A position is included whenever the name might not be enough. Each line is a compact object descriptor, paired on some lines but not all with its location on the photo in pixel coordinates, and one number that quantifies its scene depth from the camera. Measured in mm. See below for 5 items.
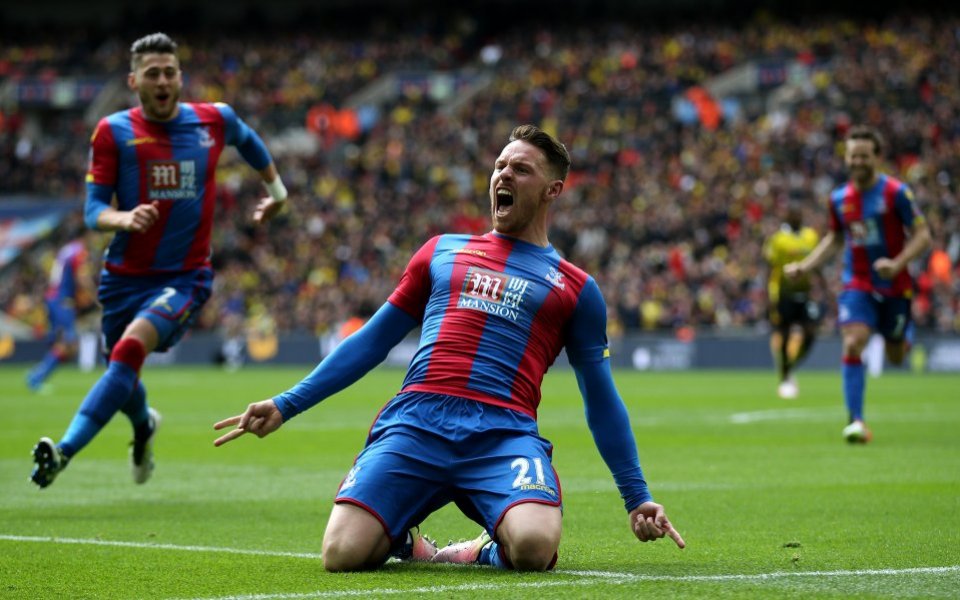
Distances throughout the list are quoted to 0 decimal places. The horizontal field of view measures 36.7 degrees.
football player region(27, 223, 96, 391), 23281
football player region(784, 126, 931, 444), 12508
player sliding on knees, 5832
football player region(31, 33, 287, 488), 8828
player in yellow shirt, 20344
